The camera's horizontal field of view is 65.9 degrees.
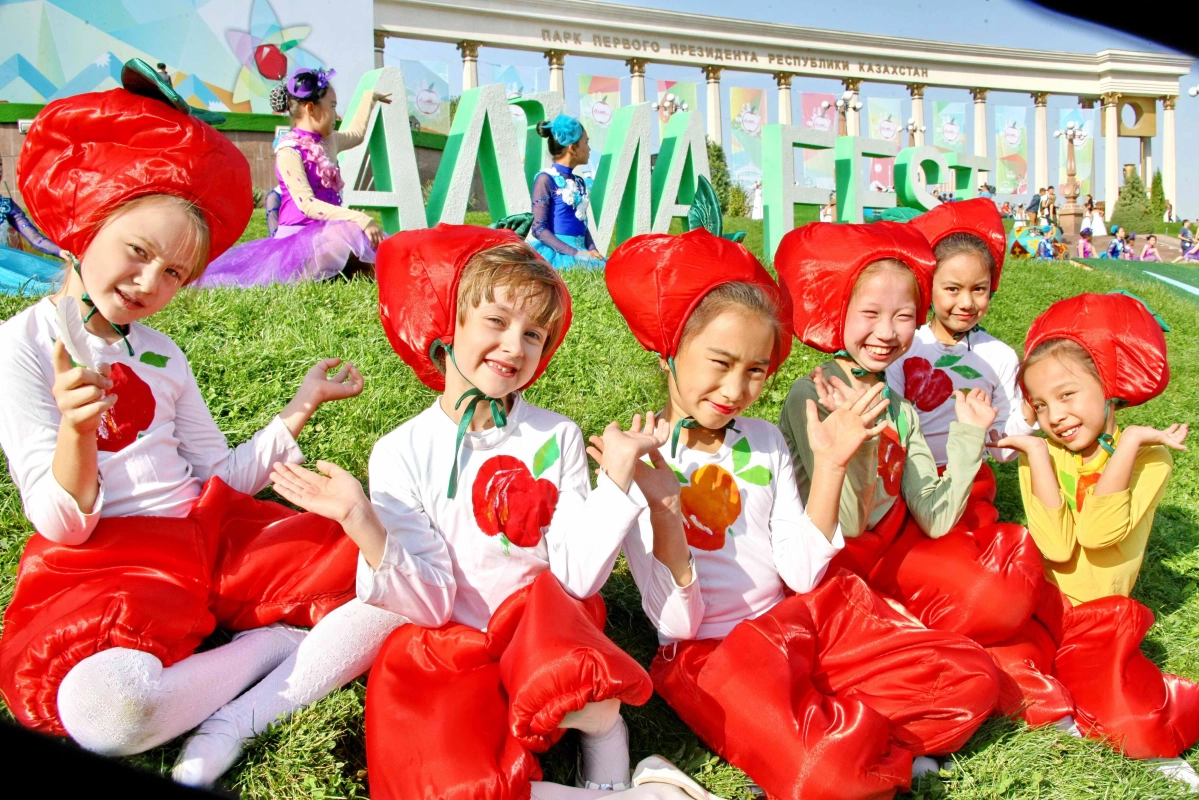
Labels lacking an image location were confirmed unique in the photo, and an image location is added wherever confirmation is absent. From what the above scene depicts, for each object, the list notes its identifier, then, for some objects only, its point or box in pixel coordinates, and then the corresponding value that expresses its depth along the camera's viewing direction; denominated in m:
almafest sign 6.44
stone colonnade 28.56
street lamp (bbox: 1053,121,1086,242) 20.50
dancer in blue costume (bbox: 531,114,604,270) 6.86
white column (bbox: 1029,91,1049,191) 39.66
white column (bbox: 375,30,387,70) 28.06
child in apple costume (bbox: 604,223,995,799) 2.15
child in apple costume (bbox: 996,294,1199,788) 2.70
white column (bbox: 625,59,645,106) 29.13
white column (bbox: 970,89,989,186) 35.88
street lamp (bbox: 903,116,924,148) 30.14
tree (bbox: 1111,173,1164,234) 30.34
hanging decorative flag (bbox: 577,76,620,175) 29.33
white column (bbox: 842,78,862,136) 29.16
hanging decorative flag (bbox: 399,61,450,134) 21.48
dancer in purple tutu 5.45
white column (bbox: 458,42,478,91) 27.19
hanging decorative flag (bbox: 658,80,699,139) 29.64
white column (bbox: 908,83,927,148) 32.25
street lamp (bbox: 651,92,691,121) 27.02
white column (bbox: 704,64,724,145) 32.91
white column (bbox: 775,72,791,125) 31.80
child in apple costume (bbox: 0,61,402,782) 1.93
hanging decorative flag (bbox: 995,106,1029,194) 38.50
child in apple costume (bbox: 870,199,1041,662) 3.33
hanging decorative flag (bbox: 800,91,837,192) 31.15
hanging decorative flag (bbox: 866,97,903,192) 35.41
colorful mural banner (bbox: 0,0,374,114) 17.25
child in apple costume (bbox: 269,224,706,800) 1.95
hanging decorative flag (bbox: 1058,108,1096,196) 37.35
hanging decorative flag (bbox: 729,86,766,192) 33.41
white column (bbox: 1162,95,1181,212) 39.22
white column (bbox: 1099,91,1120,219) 39.87
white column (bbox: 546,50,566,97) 28.52
